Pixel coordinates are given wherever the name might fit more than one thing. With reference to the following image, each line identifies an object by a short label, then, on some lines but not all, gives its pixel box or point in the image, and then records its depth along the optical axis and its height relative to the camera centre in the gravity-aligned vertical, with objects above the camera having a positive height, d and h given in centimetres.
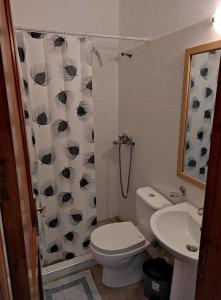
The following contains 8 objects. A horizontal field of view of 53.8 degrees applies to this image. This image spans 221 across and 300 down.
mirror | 132 -9
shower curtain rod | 148 +46
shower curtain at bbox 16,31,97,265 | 161 -30
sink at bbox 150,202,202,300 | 131 -87
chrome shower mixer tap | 220 -43
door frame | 50 -25
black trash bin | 161 -133
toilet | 165 -111
